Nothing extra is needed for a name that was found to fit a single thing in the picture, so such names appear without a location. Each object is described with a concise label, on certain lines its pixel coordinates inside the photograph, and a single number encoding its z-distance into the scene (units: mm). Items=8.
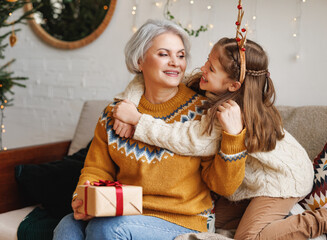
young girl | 1329
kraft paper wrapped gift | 1144
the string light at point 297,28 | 1956
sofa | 1637
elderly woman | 1312
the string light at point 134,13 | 2551
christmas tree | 2484
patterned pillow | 1438
